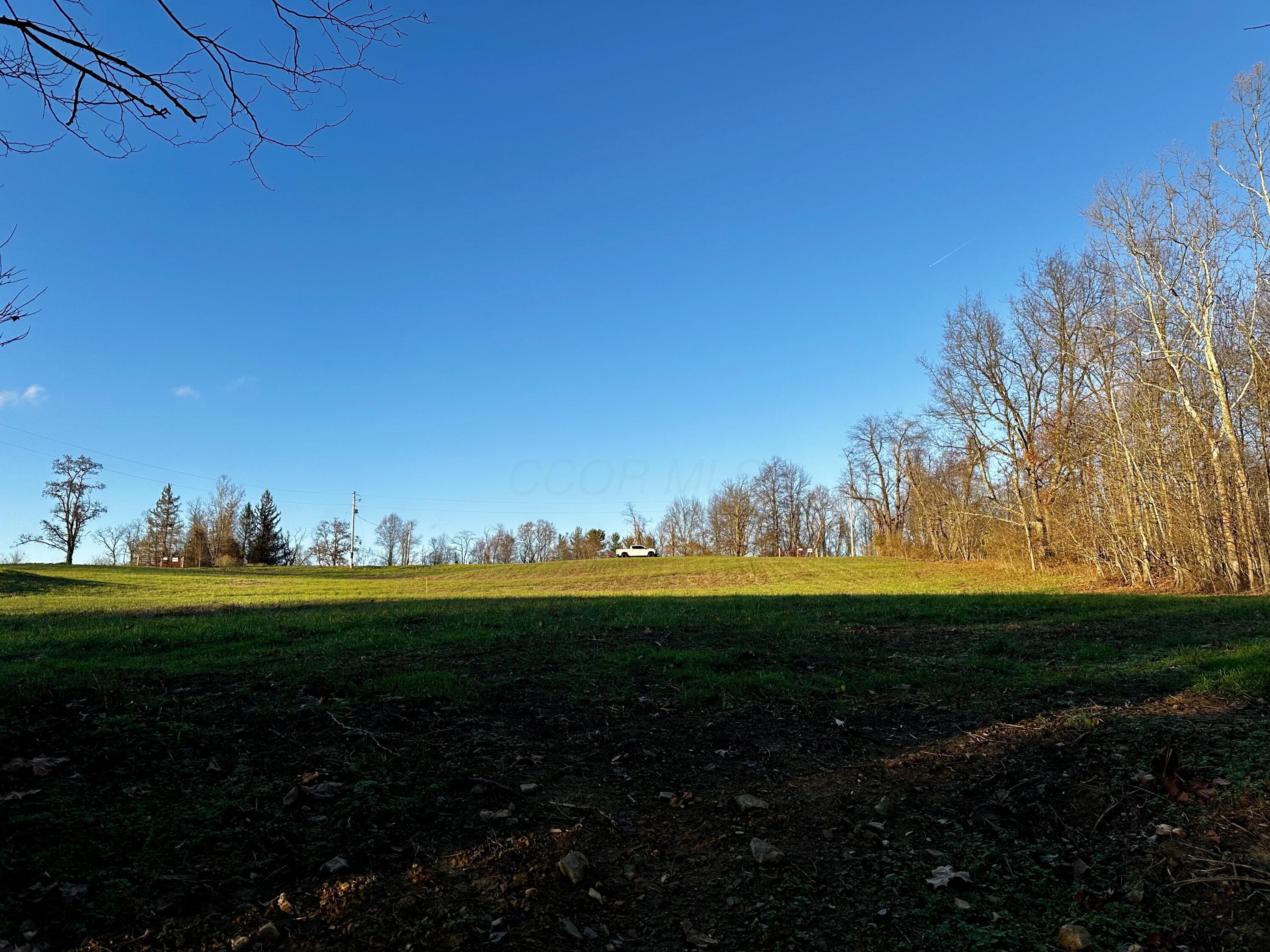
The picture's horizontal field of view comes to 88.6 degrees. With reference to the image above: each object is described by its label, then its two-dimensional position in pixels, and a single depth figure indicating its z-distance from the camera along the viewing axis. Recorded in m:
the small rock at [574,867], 3.23
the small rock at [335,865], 3.18
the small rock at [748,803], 4.04
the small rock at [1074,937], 2.65
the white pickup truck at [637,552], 73.56
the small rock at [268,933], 2.68
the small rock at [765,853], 3.44
